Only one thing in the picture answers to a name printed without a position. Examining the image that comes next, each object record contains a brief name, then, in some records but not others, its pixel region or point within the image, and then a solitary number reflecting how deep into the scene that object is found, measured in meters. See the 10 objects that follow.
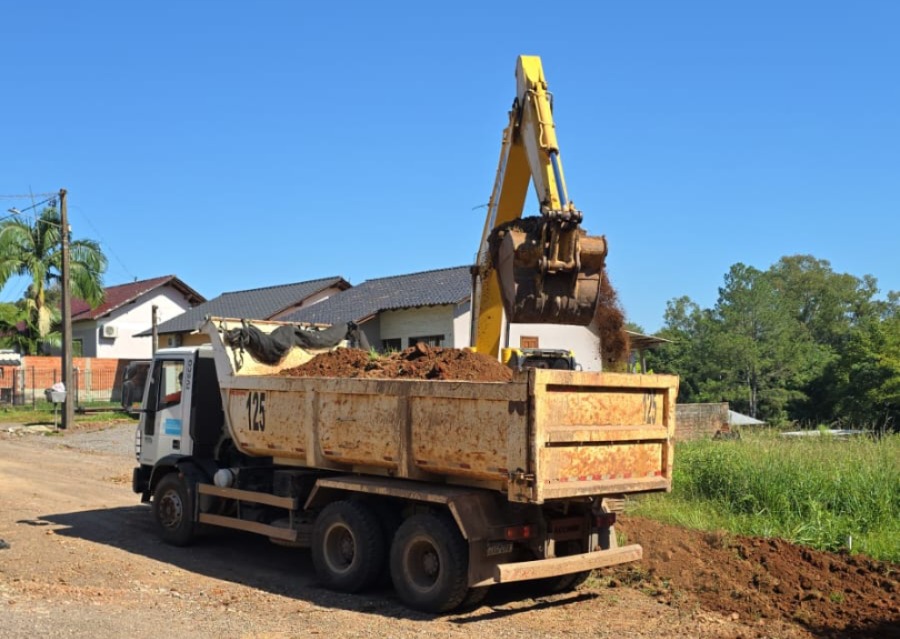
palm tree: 39.69
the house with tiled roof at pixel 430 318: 29.67
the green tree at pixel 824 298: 80.81
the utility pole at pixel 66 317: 29.97
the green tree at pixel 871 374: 42.59
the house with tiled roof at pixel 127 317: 48.47
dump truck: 7.86
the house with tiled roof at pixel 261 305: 40.59
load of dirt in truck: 9.20
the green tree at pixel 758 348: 55.66
